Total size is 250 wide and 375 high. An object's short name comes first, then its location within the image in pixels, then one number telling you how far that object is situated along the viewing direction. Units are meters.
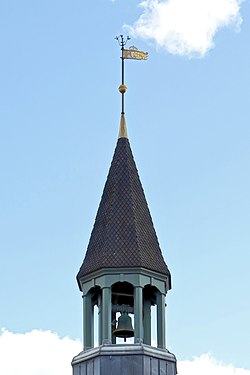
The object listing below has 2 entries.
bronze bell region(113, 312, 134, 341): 42.19
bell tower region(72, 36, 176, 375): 40.66
